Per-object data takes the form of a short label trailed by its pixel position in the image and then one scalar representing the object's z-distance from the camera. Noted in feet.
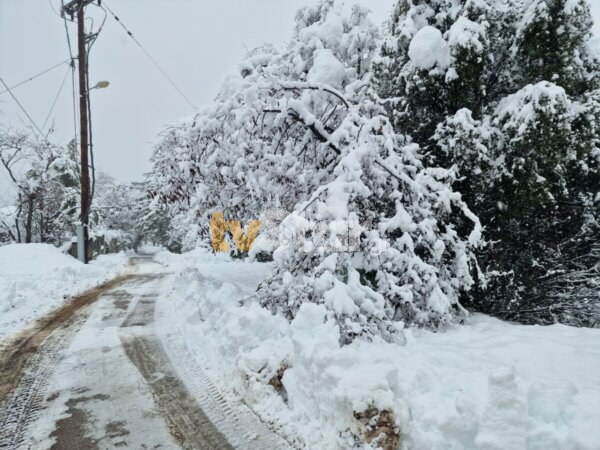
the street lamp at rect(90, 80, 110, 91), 48.75
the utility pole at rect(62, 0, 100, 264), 49.21
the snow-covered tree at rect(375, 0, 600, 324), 20.03
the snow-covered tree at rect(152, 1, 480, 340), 17.62
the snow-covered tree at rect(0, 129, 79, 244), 66.69
